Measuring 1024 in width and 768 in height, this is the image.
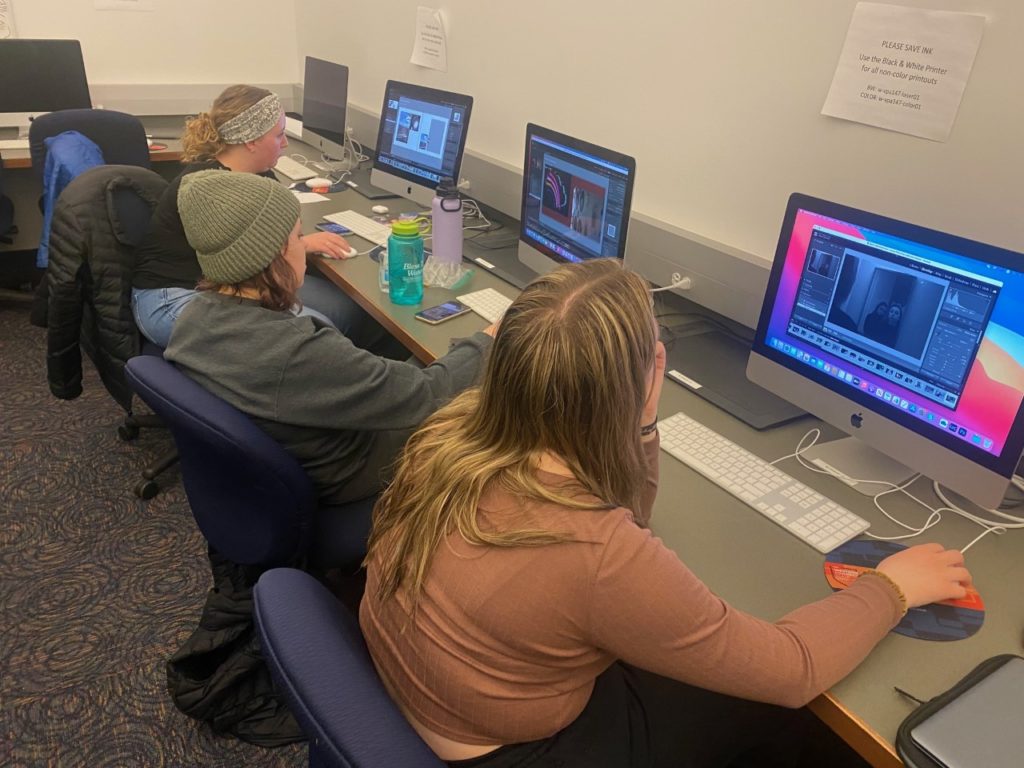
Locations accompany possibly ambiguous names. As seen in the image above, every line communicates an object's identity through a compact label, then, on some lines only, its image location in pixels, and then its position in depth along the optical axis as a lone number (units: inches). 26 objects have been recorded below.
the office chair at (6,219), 123.7
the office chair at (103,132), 108.0
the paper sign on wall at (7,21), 131.7
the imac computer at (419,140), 94.8
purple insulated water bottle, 82.5
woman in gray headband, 77.1
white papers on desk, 107.9
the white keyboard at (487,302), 72.9
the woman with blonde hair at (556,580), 32.3
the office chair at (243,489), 47.9
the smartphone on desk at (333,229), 95.2
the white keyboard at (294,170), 117.3
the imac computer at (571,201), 67.3
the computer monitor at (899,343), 42.1
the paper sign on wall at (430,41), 111.0
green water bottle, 73.3
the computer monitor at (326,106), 119.7
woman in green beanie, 51.6
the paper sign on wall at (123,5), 138.9
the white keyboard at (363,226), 94.0
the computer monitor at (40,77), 126.3
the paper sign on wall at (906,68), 52.9
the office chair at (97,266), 76.3
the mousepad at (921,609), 38.8
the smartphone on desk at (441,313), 71.6
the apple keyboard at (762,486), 45.9
